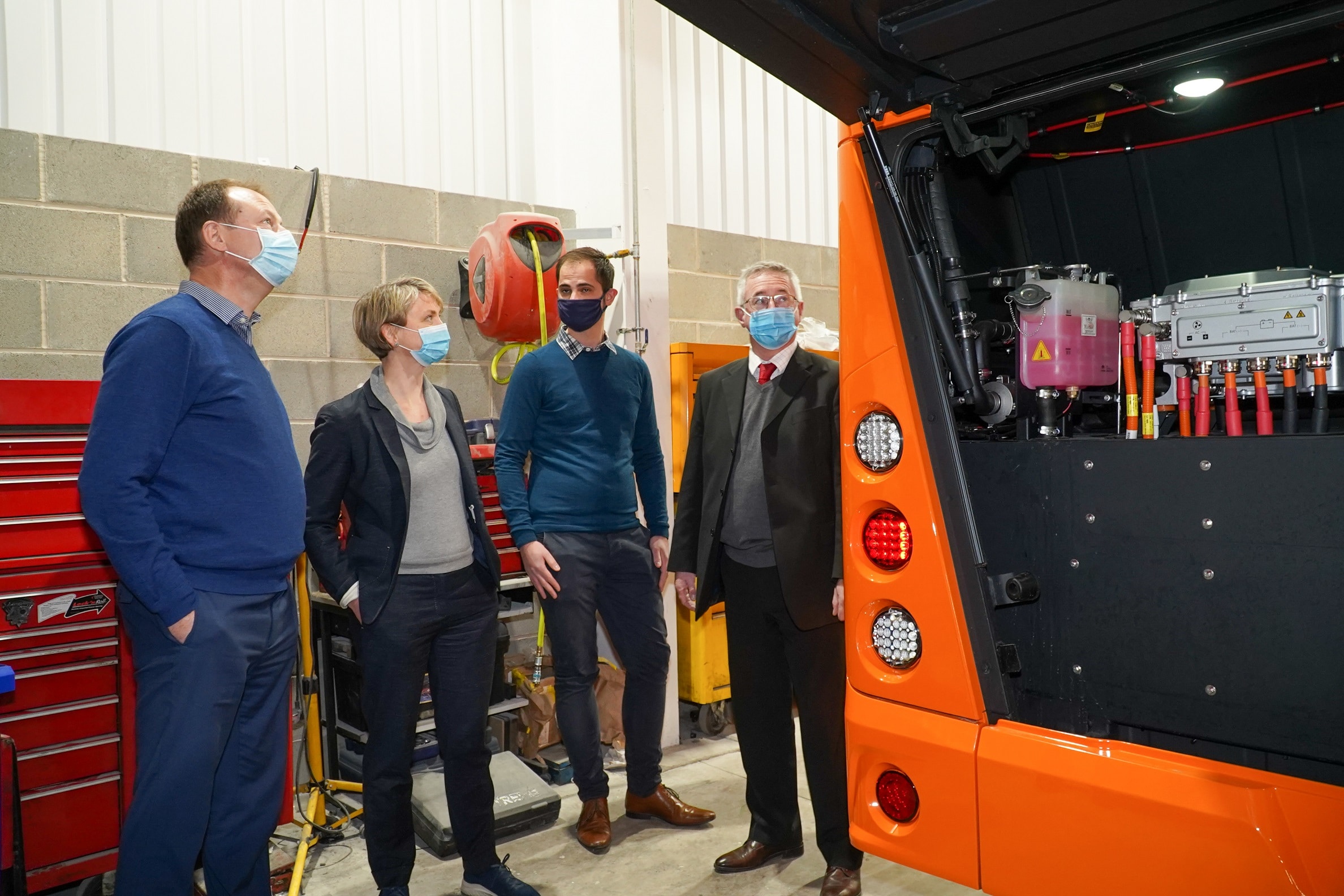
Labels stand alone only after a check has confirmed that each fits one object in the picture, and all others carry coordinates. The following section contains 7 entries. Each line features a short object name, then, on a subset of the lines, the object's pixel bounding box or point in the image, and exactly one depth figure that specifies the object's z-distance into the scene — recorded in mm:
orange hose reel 3971
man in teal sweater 3281
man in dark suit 2787
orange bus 1620
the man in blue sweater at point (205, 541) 2021
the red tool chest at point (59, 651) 2662
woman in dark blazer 2674
